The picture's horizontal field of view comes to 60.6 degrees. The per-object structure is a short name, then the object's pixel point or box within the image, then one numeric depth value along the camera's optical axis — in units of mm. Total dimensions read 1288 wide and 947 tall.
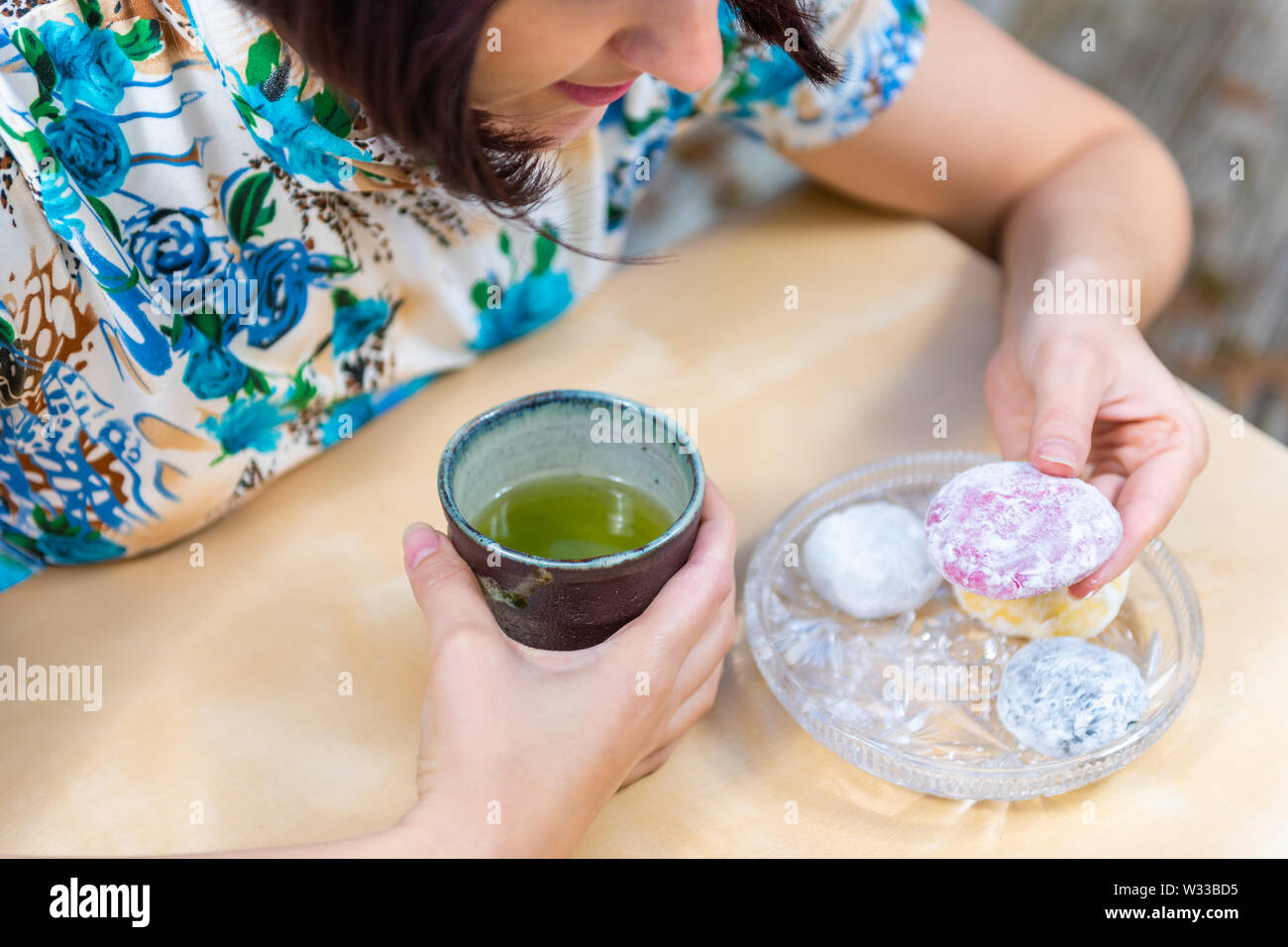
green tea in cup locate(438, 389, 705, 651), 529
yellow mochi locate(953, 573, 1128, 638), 660
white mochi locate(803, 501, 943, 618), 675
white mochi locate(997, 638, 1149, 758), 593
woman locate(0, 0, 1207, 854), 538
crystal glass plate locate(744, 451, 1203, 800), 595
